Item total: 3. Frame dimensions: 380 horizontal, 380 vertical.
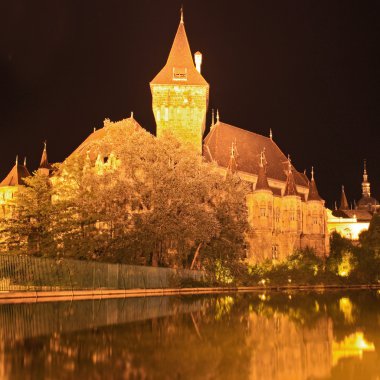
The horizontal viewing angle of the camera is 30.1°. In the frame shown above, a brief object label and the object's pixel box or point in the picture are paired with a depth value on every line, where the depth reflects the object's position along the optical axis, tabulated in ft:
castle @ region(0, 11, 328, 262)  220.43
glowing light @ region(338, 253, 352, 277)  216.72
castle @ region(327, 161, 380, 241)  398.62
